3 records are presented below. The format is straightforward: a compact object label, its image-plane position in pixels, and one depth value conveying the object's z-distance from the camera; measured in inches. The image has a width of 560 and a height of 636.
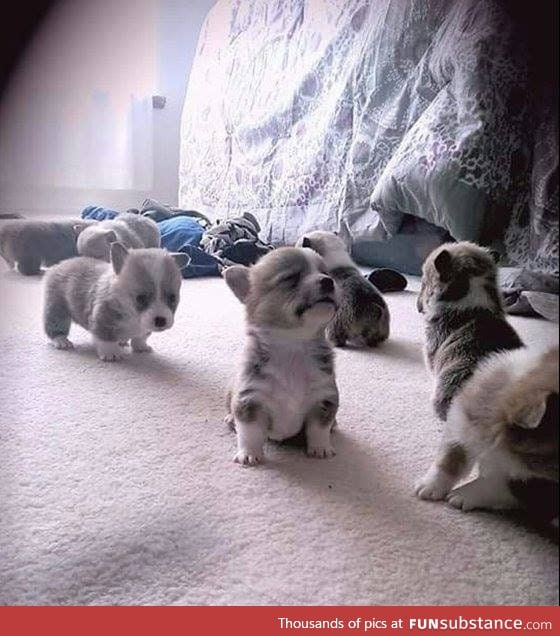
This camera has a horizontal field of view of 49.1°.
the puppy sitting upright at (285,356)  35.8
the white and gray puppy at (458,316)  22.8
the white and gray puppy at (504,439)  15.1
